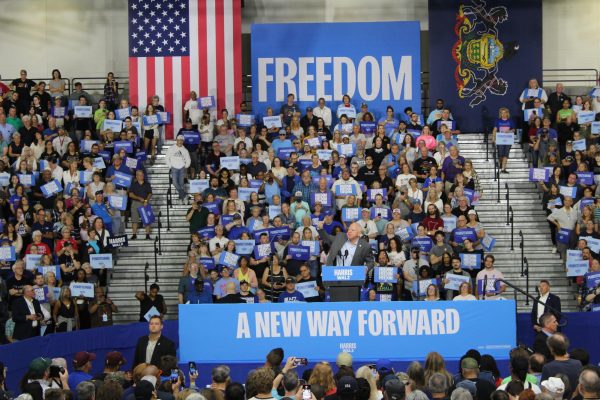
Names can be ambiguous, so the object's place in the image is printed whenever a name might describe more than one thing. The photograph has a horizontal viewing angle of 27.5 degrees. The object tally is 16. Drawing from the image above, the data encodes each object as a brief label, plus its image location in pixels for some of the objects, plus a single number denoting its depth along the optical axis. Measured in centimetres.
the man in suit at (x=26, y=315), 2239
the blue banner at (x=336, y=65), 3238
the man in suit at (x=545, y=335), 1504
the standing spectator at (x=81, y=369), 1423
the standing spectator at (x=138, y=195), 2791
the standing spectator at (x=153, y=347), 1742
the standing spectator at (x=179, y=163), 2903
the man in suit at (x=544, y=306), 2174
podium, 2028
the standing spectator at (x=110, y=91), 3128
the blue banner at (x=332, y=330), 1973
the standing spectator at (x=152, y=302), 2373
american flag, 3238
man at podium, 2212
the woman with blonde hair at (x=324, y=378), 1249
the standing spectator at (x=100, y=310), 2348
